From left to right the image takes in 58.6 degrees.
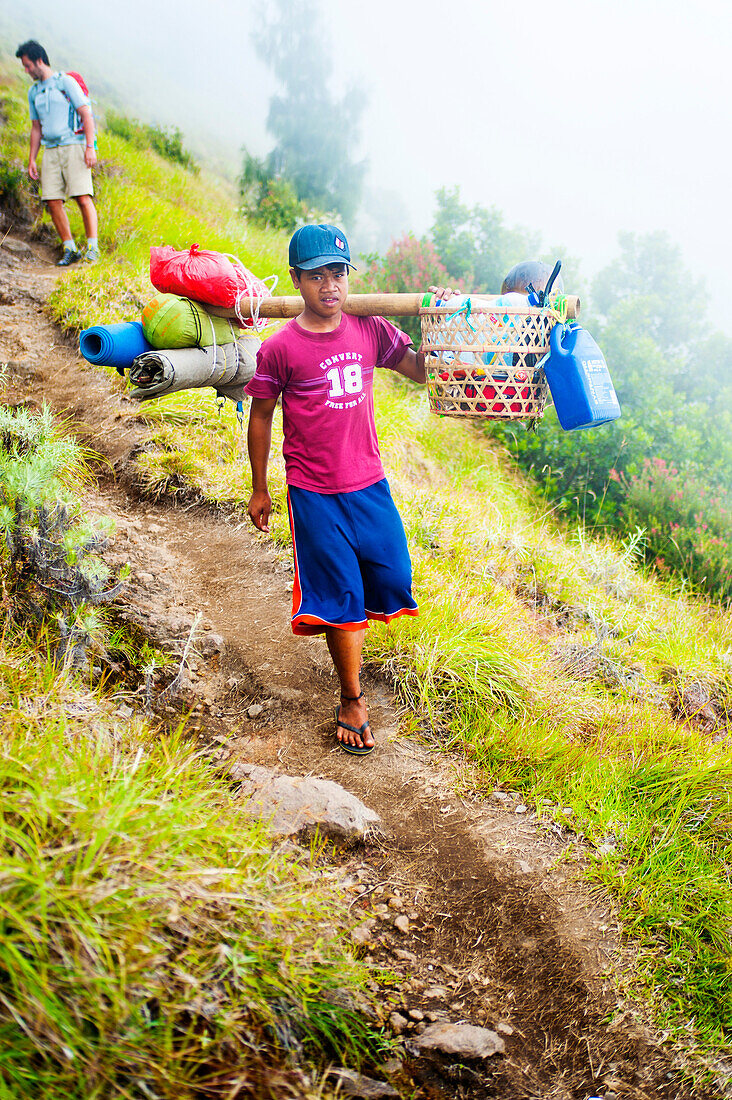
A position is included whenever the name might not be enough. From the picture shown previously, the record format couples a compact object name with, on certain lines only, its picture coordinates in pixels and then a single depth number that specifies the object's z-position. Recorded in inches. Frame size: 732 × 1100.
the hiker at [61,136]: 243.4
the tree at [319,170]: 665.0
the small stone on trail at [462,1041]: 65.5
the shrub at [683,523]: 279.4
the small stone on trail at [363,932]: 76.5
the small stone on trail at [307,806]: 86.2
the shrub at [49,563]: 104.5
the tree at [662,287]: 875.4
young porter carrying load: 92.4
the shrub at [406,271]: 378.0
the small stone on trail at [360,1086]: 56.7
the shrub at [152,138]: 372.5
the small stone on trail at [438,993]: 72.5
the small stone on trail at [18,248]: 261.9
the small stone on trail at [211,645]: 123.1
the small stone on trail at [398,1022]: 66.6
